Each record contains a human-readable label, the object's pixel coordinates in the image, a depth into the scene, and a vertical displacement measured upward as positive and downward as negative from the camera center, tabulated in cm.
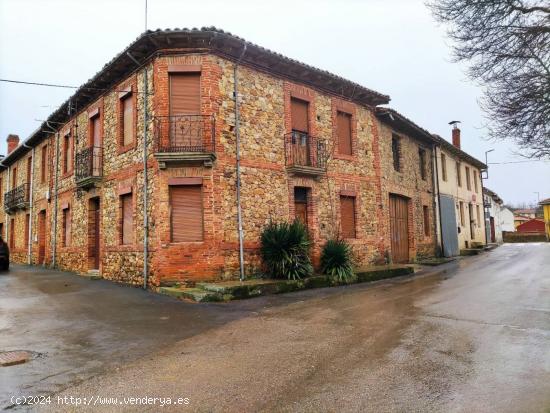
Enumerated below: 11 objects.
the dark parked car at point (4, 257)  1611 -66
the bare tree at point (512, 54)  866 +406
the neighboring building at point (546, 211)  3997 +165
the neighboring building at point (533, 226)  5160 +16
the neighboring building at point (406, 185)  1639 +214
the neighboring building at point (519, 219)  6834 +154
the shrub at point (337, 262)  1157 -91
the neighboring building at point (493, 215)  3244 +120
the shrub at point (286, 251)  1070 -51
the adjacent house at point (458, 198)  2148 +200
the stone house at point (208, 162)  1046 +237
